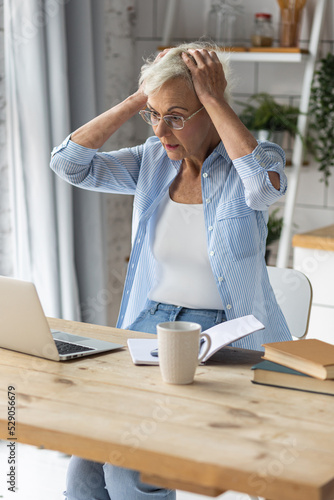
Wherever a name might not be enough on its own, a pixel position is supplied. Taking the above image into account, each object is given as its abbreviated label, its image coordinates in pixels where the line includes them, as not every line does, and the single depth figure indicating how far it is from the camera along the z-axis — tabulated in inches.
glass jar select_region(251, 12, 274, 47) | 135.8
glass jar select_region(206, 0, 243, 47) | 139.6
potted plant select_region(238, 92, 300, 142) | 135.0
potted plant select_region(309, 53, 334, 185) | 133.2
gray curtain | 116.3
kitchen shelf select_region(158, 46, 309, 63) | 129.6
